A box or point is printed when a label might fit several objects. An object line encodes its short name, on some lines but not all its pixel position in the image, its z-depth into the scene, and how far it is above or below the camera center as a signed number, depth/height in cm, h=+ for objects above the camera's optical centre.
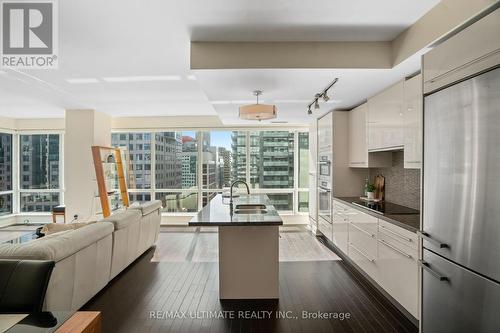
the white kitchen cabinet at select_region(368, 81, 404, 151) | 308 +58
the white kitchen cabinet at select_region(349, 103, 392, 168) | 388 +29
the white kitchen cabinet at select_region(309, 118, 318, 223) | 572 -18
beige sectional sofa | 224 -95
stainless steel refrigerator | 145 -26
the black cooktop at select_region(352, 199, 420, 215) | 302 -53
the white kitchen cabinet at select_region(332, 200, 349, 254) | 400 -96
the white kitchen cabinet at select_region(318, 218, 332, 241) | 480 -119
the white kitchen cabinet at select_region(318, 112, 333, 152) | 483 +63
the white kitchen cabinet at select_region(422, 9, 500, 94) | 148 +69
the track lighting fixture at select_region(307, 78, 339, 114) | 325 +97
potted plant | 409 -40
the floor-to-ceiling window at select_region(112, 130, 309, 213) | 689 +1
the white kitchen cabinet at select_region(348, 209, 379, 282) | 315 -98
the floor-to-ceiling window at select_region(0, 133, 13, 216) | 680 -29
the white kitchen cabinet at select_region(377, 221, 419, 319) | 241 -101
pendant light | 312 +62
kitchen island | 294 -106
